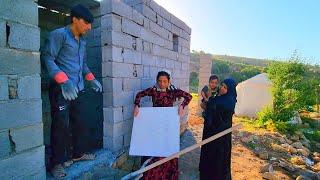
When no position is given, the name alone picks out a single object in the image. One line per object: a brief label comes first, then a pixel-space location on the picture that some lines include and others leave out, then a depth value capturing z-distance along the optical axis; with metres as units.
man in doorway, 1.73
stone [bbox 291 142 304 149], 5.56
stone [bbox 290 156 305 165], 4.48
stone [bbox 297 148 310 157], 5.18
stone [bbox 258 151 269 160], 4.48
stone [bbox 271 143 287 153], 5.13
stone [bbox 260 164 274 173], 3.69
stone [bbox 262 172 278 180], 3.42
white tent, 8.75
